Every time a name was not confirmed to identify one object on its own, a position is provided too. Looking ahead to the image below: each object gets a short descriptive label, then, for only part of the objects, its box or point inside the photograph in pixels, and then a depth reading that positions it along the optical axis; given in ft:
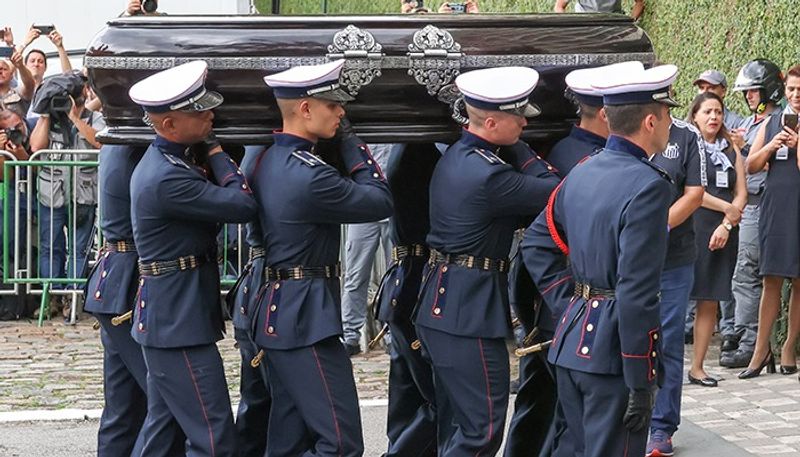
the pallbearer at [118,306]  41.02
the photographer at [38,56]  79.63
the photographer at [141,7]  44.39
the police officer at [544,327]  37.13
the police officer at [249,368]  39.12
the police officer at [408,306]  41.57
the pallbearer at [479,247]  37.20
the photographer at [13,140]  73.49
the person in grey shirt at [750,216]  57.17
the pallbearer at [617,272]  31.68
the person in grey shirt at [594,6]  64.80
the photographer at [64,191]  72.00
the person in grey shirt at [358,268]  62.01
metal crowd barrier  71.85
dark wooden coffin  38.35
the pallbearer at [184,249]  36.82
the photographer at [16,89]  75.21
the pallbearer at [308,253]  36.74
